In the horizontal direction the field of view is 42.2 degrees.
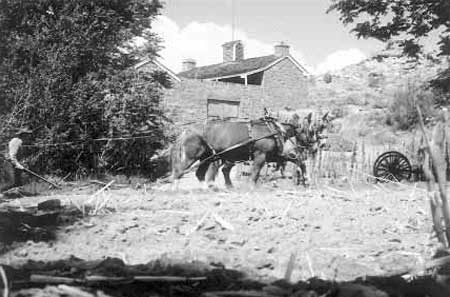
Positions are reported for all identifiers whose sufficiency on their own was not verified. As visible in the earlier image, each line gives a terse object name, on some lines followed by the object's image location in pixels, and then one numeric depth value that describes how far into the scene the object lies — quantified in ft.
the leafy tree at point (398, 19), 53.01
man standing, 36.70
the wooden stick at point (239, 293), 13.17
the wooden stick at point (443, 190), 15.53
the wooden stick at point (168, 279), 14.10
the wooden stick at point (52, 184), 36.75
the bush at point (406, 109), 89.10
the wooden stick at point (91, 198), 28.58
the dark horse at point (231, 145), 40.55
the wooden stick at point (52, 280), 13.82
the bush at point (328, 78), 140.15
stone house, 86.07
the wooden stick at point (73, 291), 12.94
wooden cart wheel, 50.42
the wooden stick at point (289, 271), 14.73
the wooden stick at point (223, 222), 22.95
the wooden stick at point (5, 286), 12.22
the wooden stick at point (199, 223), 22.62
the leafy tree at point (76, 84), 45.75
